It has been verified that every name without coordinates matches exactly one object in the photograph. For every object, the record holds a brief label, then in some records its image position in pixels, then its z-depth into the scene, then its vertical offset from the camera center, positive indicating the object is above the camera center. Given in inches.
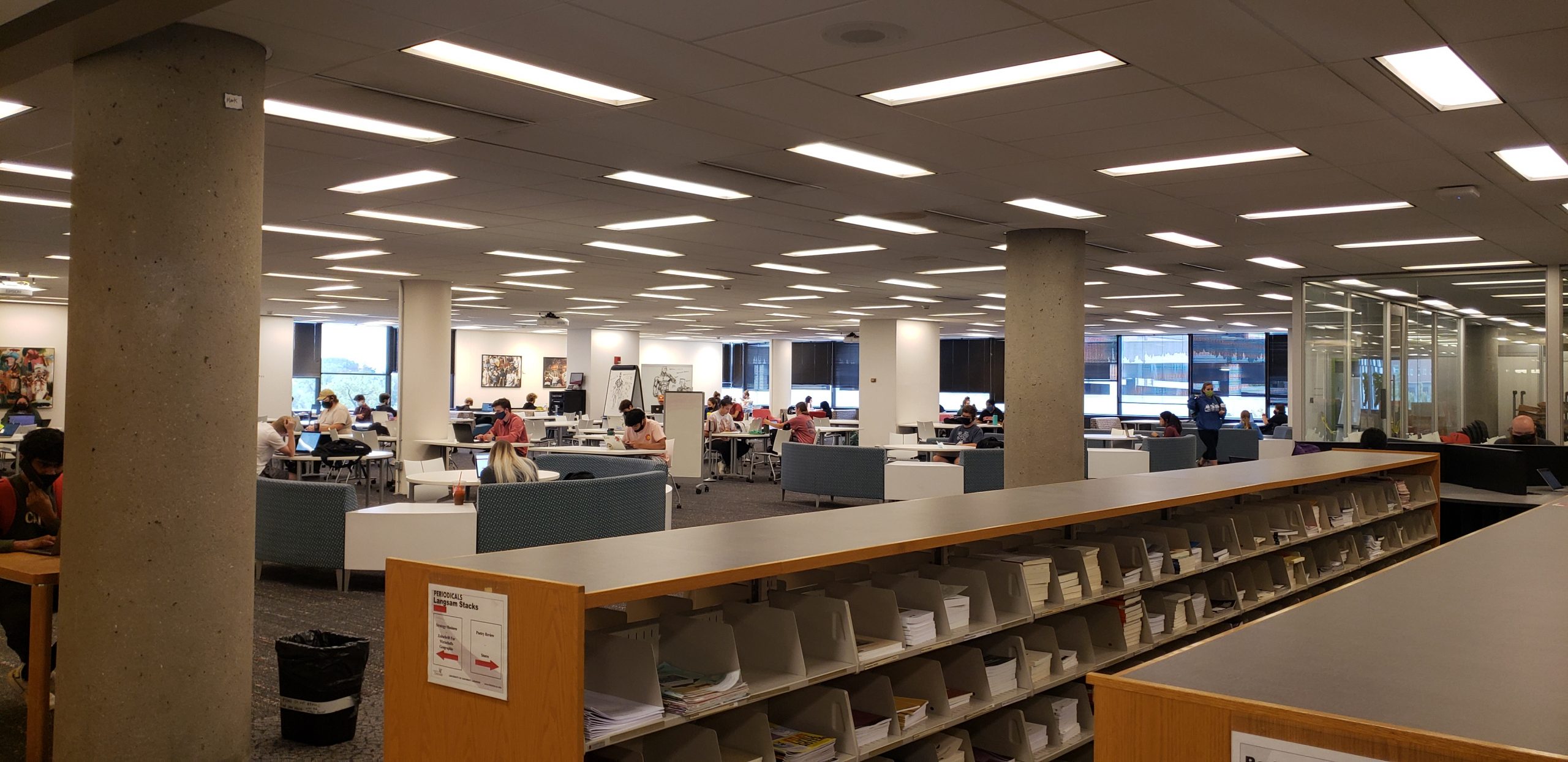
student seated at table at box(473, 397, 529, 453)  516.1 -18.9
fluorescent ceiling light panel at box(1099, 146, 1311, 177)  245.9 +58.0
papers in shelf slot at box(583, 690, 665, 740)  94.0 -29.3
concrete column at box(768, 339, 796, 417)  1213.1 +29.5
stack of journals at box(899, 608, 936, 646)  130.4 -28.3
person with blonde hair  326.3 -24.0
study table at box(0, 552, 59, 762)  158.6 -39.1
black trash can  176.1 -50.8
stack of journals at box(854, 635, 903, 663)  122.7 -29.6
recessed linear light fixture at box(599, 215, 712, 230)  348.5 +57.4
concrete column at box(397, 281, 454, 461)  538.0 +12.8
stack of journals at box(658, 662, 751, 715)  101.9 -29.3
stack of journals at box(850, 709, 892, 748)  122.1 -38.6
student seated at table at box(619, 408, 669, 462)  492.4 -18.4
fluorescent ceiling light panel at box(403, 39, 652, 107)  175.8 +56.6
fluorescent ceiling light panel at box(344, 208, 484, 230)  346.3 +57.1
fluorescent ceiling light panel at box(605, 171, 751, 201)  280.8 +57.0
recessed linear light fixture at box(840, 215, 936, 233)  347.3 +58.0
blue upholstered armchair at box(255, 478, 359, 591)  296.8 -38.3
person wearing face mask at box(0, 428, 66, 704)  183.9 -21.7
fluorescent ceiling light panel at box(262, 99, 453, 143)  212.7 +56.2
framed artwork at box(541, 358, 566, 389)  1141.1 +19.9
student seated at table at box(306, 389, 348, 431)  603.2 -15.0
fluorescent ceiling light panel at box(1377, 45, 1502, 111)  176.7 +57.7
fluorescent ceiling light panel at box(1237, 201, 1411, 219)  311.1 +58.9
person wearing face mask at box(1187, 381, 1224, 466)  645.3 -10.4
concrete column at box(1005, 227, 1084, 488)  360.5 +13.7
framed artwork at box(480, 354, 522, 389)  1094.4 +20.3
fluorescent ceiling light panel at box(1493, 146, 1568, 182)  243.9 +58.6
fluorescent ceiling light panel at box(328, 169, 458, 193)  282.7 +56.9
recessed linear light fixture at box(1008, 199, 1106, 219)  316.8 +58.3
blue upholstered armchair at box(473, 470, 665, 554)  292.7 -34.0
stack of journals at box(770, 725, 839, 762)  114.1 -38.1
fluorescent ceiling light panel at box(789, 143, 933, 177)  249.1 +57.8
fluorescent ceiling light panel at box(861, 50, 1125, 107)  180.1 +57.4
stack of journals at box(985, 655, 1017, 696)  145.2 -38.0
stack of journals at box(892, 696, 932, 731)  129.6 -38.7
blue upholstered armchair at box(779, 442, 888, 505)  490.0 -35.2
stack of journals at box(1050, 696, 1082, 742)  158.1 -47.2
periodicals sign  95.7 -23.1
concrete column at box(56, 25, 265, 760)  148.3 -4.9
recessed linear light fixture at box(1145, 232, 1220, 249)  379.6 +59.5
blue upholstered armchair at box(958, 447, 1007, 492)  453.4 -30.3
